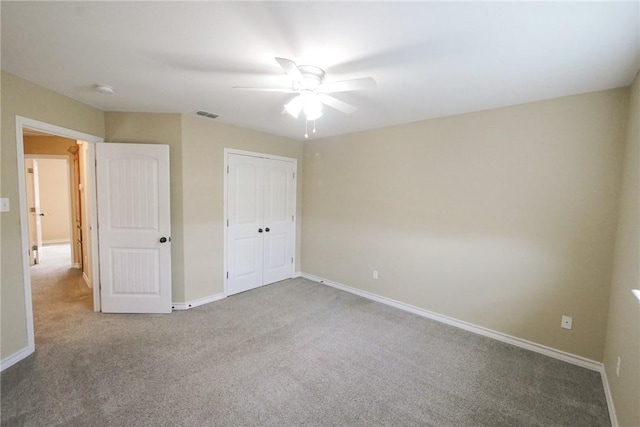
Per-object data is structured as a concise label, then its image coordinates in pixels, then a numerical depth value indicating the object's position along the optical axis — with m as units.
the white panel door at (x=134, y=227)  3.16
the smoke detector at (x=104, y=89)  2.46
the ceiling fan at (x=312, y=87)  1.81
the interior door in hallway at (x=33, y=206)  5.31
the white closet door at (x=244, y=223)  3.92
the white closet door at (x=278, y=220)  4.38
